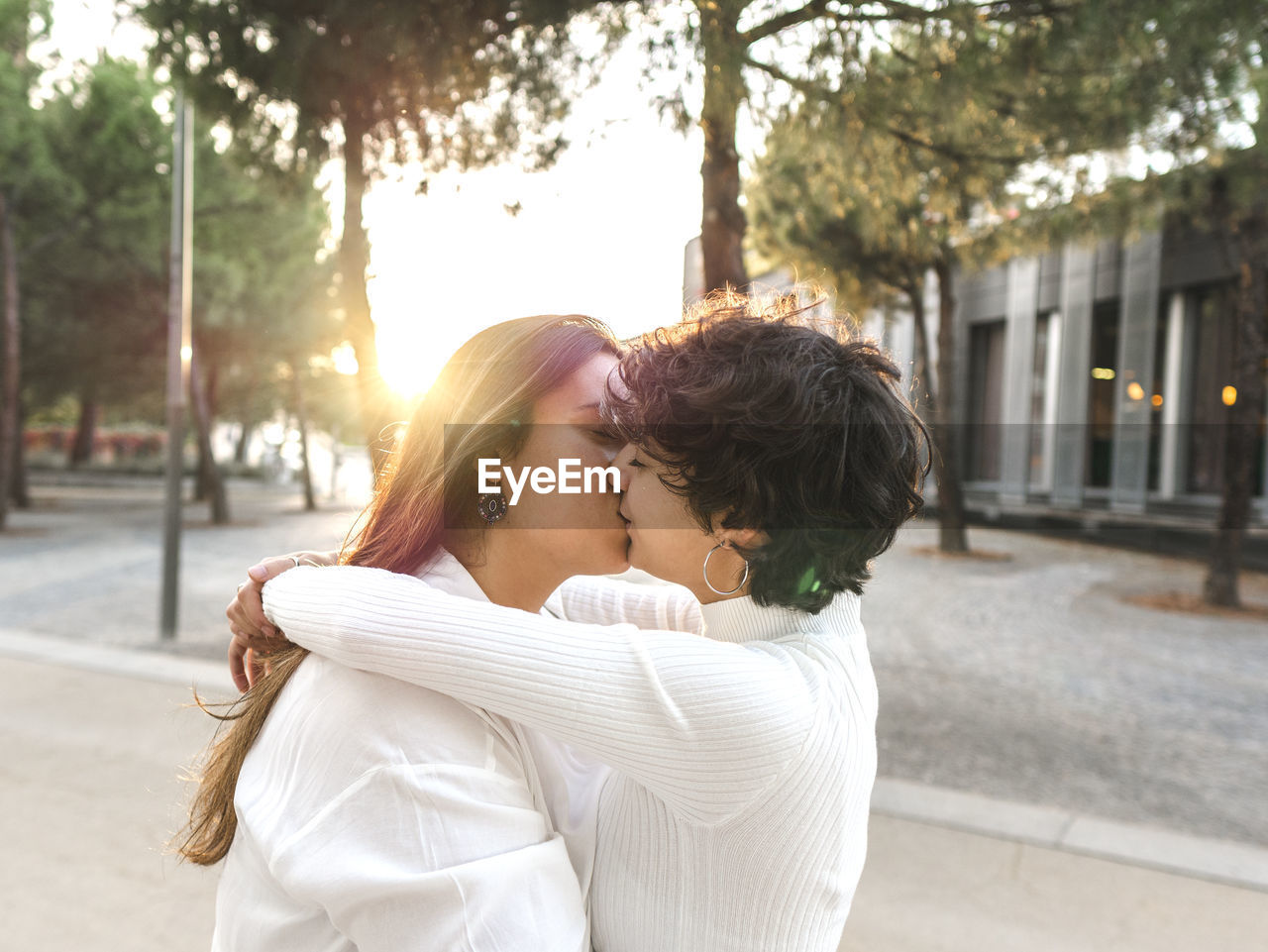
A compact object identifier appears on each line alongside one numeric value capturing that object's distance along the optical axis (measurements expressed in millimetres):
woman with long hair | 1036
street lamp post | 7523
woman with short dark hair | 1091
